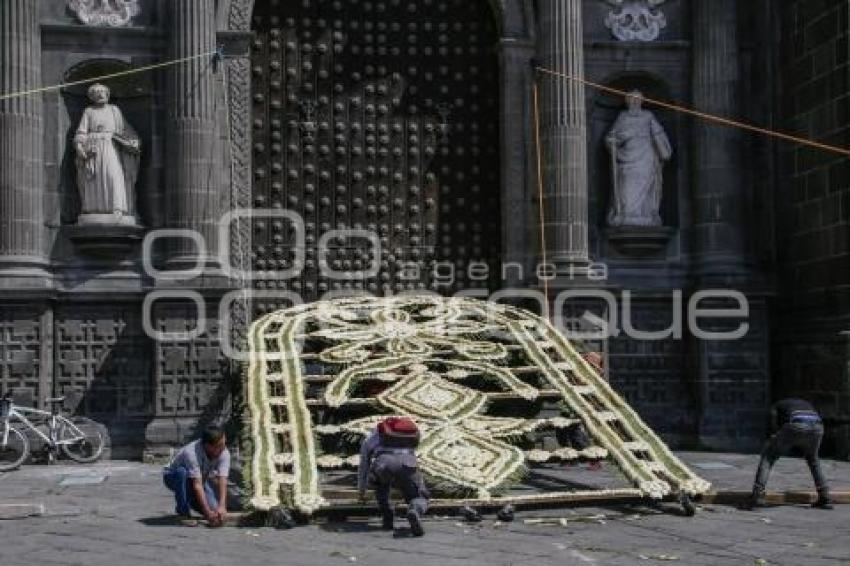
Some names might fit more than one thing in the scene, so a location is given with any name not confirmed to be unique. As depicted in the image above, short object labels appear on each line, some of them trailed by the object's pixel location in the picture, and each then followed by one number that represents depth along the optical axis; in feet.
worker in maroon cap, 28.53
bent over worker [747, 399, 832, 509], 33.22
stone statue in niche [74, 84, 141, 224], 46.70
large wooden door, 50.24
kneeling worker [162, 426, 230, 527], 30.19
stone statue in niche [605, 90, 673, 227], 50.49
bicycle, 43.01
